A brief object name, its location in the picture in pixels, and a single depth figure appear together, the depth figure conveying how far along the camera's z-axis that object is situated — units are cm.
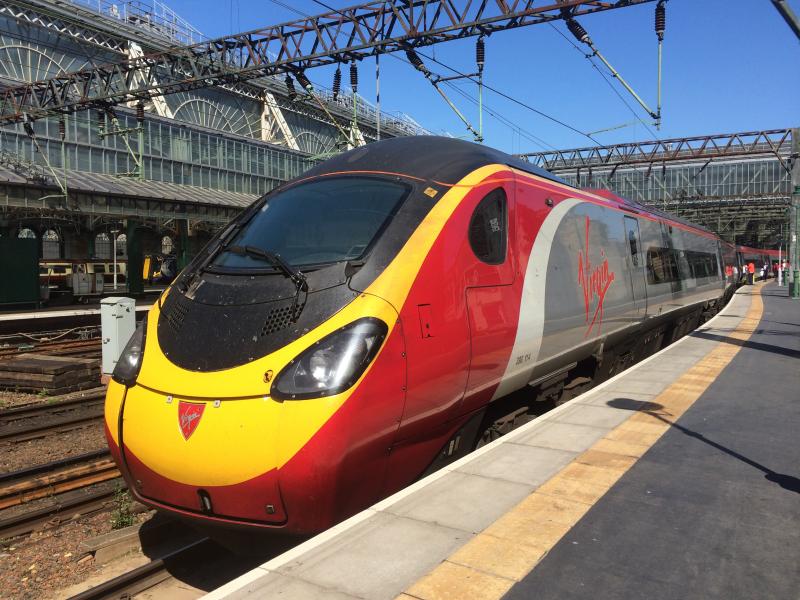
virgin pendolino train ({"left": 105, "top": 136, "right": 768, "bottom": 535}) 337
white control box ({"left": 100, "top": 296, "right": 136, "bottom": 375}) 1099
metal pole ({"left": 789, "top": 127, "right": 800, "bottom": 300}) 2497
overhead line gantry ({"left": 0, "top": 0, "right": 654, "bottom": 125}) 1359
